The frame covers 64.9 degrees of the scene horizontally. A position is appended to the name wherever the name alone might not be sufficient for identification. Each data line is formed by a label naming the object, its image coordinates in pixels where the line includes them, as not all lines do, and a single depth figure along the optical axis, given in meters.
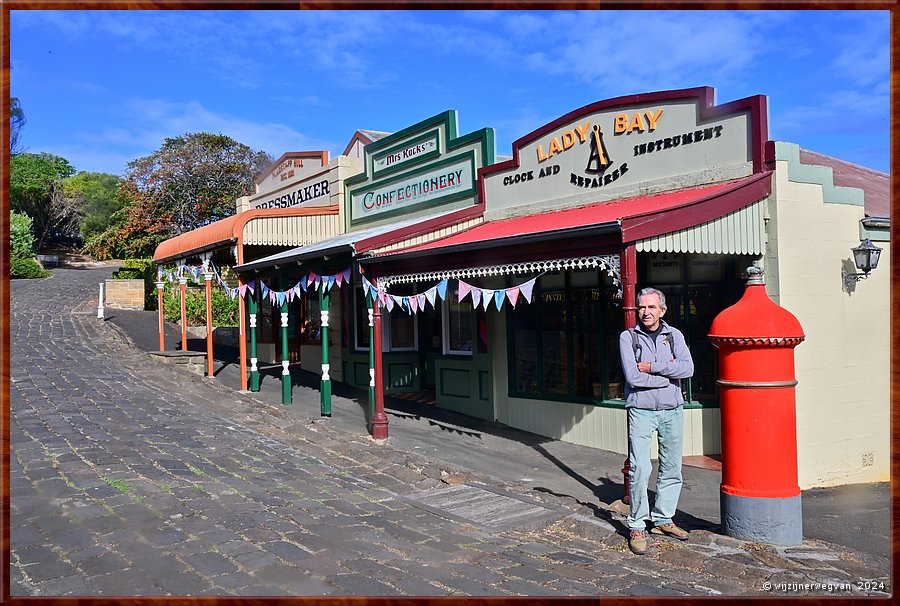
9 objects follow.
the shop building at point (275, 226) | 13.86
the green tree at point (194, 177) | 33.75
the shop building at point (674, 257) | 7.35
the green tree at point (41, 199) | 49.91
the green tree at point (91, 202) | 56.94
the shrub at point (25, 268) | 34.55
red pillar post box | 5.35
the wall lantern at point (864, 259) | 7.93
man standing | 5.36
